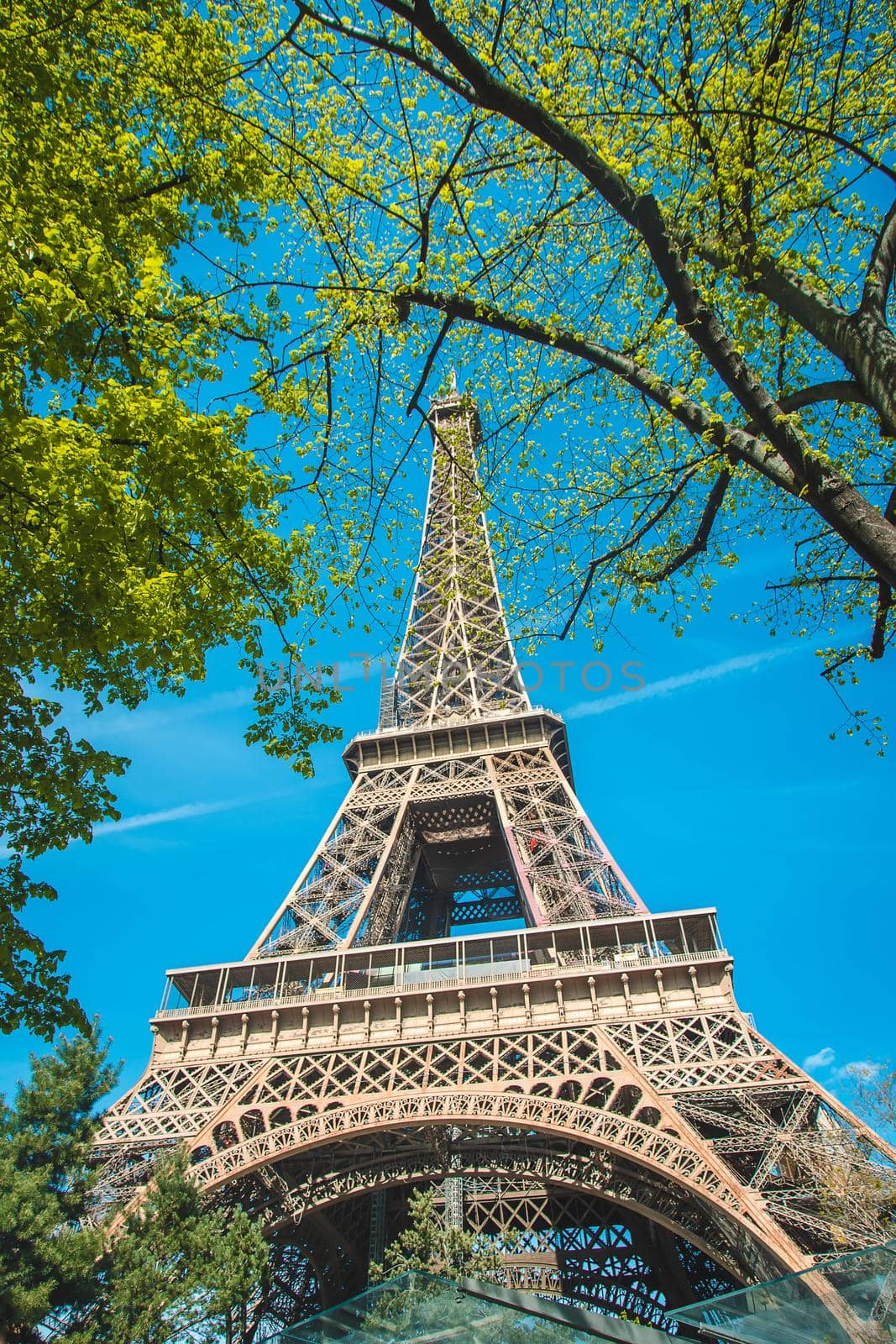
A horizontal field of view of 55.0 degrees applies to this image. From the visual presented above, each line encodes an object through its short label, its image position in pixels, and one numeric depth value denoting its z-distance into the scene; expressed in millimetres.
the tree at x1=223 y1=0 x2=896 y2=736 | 6387
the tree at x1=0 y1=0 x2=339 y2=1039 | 7312
